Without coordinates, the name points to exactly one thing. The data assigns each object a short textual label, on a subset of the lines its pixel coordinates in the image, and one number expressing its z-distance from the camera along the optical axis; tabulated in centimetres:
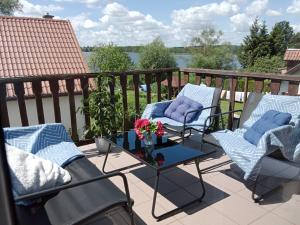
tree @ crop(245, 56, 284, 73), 1207
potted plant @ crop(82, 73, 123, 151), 333
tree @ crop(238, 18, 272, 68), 1608
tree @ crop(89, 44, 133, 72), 1600
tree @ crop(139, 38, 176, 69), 1711
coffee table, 211
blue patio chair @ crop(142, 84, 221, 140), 325
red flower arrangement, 251
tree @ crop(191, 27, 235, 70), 1842
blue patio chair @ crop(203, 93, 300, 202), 219
